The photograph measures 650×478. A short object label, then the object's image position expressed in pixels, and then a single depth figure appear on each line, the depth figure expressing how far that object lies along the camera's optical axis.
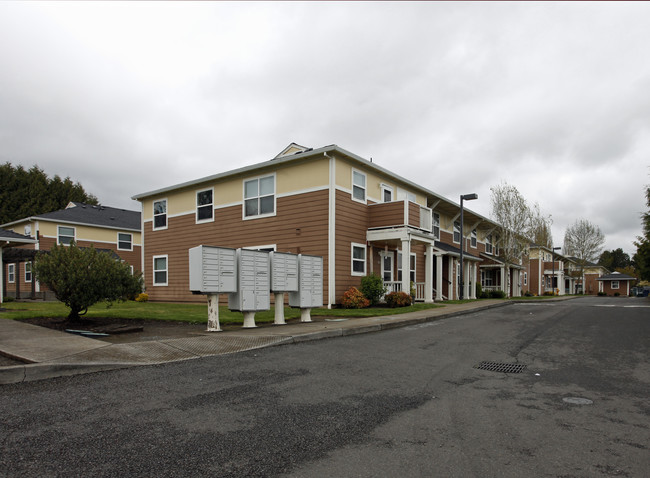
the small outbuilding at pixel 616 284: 69.25
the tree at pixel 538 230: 31.33
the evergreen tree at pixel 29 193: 44.97
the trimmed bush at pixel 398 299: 16.73
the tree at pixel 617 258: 111.61
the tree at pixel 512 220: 30.73
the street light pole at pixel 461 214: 21.95
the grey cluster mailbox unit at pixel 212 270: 9.46
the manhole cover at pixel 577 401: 4.96
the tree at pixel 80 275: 9.70
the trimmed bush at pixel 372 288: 17.02
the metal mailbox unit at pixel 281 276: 10.91
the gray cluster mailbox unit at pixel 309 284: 11.59
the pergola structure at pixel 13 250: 18.11
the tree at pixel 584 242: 53.84
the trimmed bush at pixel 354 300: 16.08
